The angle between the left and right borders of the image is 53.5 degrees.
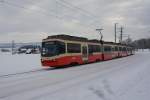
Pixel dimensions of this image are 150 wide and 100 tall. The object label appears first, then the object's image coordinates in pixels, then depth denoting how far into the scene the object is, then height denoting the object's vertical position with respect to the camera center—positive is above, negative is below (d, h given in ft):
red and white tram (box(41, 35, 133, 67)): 44.58 -0.85
